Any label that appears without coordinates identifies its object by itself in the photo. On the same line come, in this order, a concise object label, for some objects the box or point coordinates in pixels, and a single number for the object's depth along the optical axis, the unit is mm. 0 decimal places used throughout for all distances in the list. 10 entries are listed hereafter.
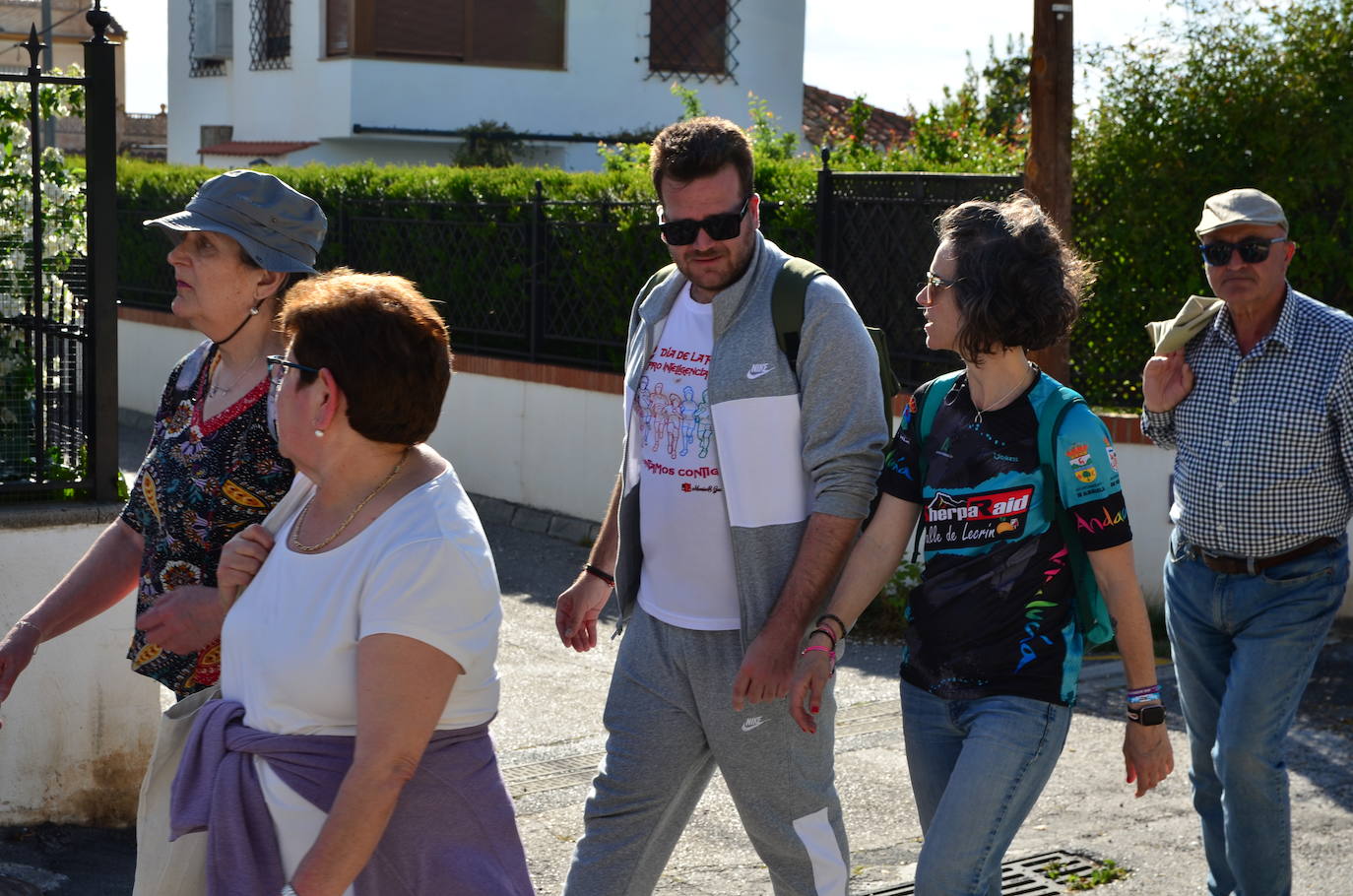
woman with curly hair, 3268
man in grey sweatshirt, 3426
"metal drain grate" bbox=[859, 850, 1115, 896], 4941
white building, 21969
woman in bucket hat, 3264
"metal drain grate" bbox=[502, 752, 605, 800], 5844
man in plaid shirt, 4227
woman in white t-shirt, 2414
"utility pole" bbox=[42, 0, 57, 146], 8836
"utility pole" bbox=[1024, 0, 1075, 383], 8188
